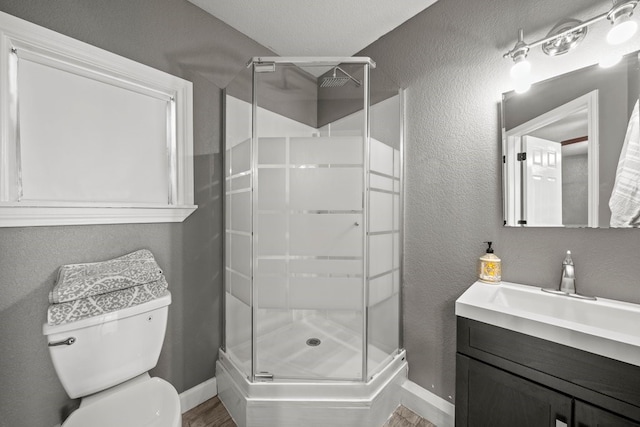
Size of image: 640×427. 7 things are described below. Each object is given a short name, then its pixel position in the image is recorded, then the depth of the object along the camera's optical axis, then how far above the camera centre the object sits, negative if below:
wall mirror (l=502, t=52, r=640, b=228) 1.01 +0.27
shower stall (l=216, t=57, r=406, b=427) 1.39 -0.23
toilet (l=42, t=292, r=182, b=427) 1.01 -0.68
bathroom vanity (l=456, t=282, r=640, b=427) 0.79 -0.53
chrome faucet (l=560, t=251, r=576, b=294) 1.11 -0.28
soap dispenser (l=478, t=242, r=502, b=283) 1.31 -0.29
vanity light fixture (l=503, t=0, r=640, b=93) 0.96 +0.74
